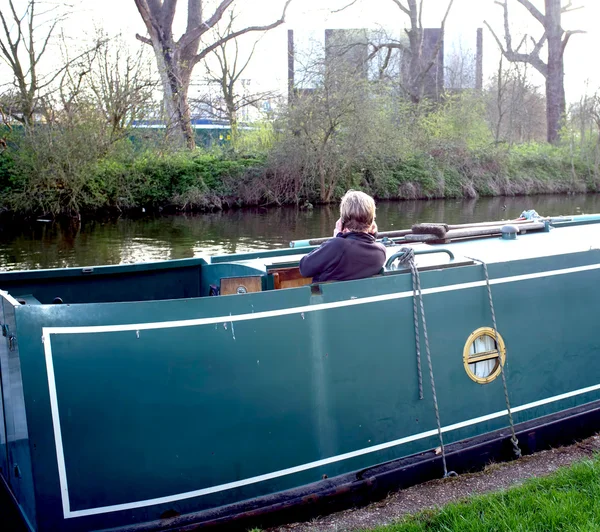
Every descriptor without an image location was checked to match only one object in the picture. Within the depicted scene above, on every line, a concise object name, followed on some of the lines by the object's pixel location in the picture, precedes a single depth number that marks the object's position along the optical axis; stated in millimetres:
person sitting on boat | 4035
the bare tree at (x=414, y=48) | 32312
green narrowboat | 3314
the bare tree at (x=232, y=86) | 28305
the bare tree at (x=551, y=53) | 32094
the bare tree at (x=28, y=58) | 19703
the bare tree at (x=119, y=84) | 20297
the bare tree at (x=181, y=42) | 24875
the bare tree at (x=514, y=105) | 36647
